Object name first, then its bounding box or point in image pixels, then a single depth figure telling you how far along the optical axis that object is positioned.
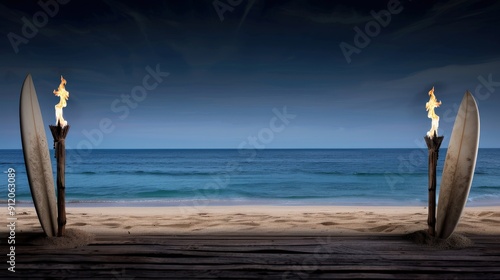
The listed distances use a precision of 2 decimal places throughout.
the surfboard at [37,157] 3.66
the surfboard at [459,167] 3.84
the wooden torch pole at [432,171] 3.98
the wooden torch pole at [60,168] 3.84
